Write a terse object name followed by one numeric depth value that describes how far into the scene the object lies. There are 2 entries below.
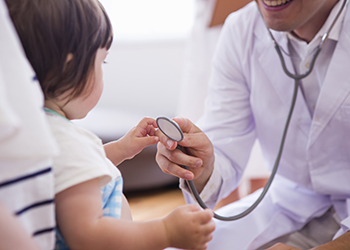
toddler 0.51
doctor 0.92
